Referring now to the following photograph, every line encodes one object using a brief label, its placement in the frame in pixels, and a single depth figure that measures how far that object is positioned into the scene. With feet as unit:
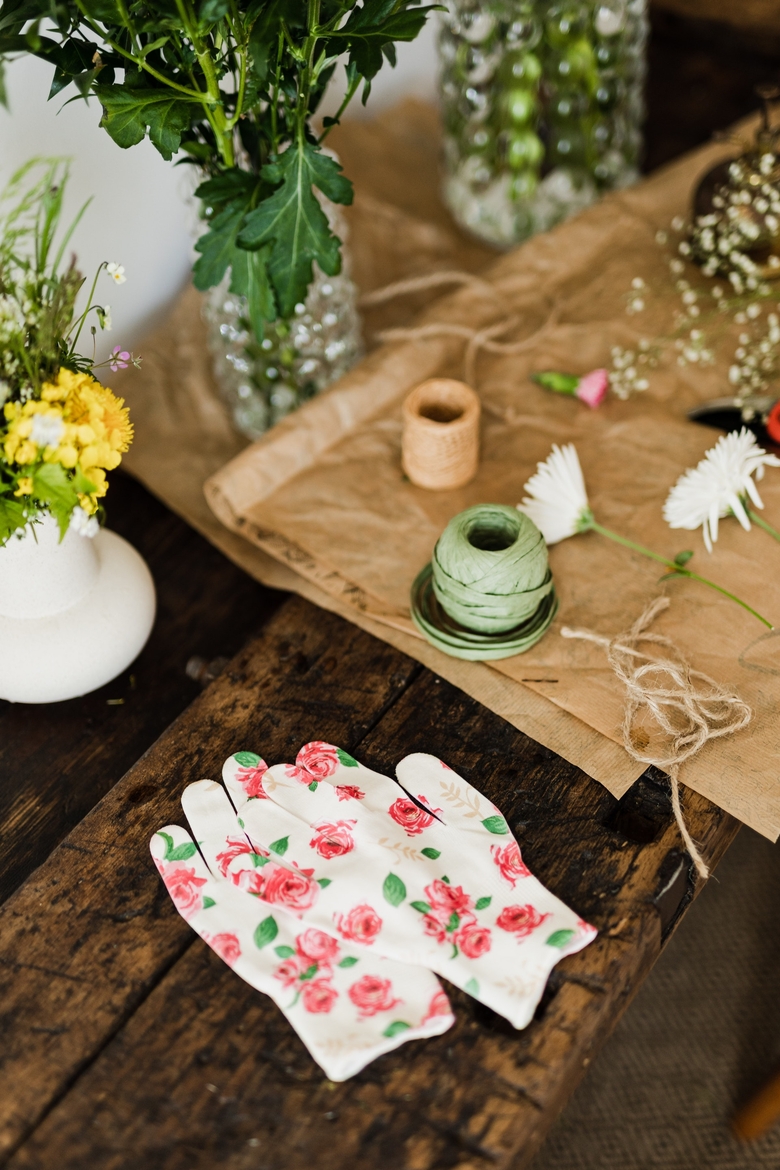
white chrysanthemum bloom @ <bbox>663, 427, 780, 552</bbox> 3.53
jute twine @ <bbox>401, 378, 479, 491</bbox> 3.60
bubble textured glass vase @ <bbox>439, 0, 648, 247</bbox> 4.58
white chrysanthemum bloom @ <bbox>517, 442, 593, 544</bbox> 3.59
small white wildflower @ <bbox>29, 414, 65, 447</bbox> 2.45
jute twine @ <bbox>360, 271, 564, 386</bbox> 4.26
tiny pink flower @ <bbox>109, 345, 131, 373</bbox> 2.83
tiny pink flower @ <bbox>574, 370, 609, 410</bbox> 4.03
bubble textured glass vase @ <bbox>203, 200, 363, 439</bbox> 3.98
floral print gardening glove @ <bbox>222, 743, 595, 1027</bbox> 2.65
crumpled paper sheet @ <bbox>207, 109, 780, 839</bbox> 3.21
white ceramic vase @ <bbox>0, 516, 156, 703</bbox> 3.08
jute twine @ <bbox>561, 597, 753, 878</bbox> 3.01
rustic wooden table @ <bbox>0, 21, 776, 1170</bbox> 2.41
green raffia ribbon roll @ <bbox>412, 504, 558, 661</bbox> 3.06
